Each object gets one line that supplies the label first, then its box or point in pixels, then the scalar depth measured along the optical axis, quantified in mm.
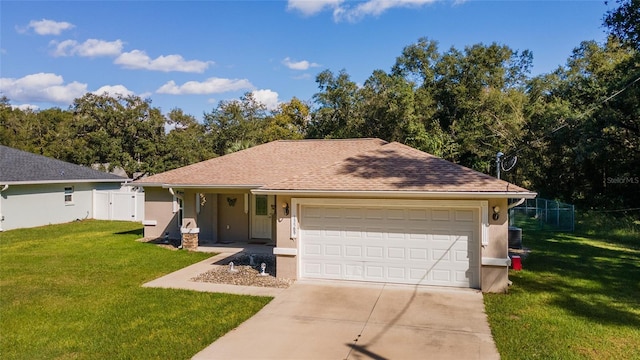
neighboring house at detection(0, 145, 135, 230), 19906
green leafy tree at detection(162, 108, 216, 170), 37969
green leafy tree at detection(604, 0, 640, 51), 13695
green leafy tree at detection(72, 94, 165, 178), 36406
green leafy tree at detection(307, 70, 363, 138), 31641
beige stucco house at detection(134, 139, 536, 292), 9023
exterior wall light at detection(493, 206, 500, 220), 8930
